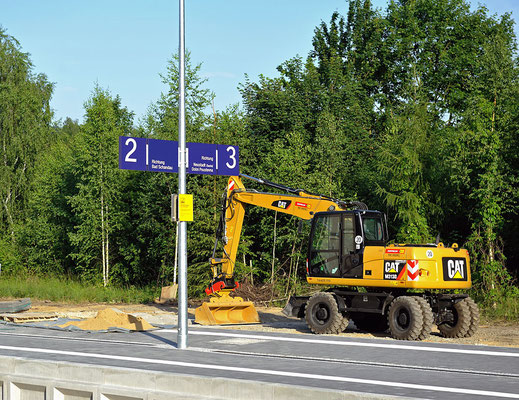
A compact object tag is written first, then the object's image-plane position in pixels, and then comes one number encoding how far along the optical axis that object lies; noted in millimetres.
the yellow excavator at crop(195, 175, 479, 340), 17062
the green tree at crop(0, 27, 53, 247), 47500
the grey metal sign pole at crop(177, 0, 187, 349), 14906
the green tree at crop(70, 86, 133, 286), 36219
